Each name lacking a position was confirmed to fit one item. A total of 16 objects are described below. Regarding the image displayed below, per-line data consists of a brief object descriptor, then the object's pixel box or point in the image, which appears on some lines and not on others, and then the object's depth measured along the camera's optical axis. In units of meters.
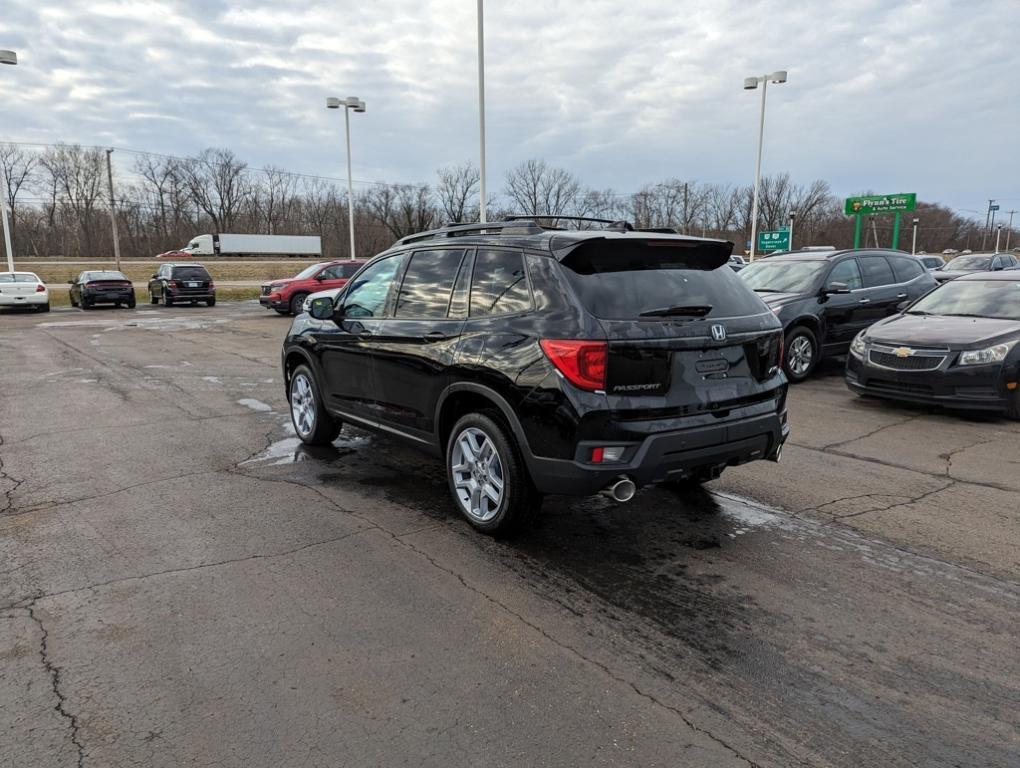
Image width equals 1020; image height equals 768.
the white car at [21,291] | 24.66
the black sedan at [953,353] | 7.44
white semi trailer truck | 74.19
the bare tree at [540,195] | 88.67
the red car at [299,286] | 23.25
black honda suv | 3.78
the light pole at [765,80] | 29.52
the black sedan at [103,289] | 26.31
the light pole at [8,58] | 25.12
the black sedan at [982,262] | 23.33
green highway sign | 57.34
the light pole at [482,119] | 21.44
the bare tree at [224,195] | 88.19
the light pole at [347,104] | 32.36
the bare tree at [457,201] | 85.12
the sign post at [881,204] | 58.47
